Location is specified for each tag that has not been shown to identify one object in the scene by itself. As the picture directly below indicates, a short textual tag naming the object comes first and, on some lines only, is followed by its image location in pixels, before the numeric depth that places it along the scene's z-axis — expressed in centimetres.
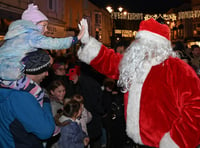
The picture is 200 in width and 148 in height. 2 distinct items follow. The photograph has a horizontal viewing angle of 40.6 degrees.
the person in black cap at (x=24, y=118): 231
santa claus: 241
